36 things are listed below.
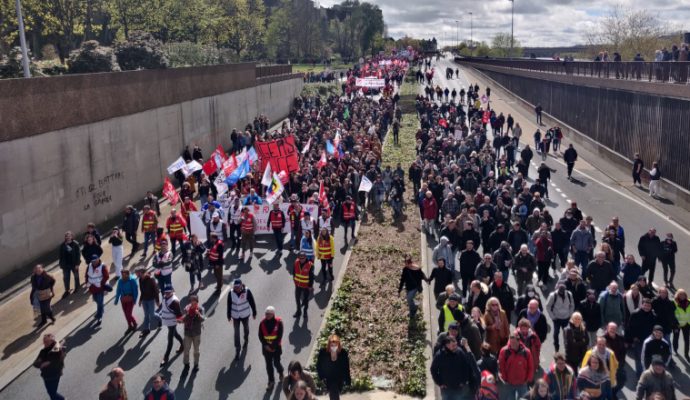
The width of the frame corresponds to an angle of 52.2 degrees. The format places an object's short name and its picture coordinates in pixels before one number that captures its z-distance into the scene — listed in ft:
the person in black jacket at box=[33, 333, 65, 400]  35.04
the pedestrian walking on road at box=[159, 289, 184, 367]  40.57
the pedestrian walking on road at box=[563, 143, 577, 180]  97.45
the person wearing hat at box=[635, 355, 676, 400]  28.94
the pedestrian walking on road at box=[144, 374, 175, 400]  29.12
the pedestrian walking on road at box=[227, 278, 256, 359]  40.88
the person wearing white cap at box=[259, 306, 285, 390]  36.42
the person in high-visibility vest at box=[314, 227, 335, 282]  53.31
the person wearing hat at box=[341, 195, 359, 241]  66.13
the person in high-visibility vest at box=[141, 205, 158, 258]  62.38
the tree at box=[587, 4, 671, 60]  220.84
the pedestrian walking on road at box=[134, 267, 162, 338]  44.60
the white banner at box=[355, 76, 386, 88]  190.90
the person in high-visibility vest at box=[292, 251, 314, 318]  46.11
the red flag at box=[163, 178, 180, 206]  66.74
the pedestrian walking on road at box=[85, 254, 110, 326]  46.91
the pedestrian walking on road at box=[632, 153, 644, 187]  95.35
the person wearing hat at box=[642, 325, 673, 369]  33.32
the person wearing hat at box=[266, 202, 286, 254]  62.44
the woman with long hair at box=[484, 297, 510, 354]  35.60
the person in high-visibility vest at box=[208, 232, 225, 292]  51.32
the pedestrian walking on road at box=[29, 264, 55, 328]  46.21
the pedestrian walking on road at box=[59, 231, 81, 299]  52.60
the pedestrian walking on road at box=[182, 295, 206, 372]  39.24
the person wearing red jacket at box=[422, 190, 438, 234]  67.26
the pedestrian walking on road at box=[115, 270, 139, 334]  44.80
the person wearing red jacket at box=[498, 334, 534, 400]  31.12
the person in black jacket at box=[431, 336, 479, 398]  30.58
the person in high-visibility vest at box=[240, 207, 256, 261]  61.52
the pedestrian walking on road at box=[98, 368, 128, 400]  29.63
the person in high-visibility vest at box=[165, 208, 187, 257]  60.85
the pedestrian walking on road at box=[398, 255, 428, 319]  45.29
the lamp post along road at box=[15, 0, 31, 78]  70.13
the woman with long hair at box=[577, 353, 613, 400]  29.58
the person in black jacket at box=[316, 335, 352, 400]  32.50
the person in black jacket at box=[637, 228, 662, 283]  50.19
